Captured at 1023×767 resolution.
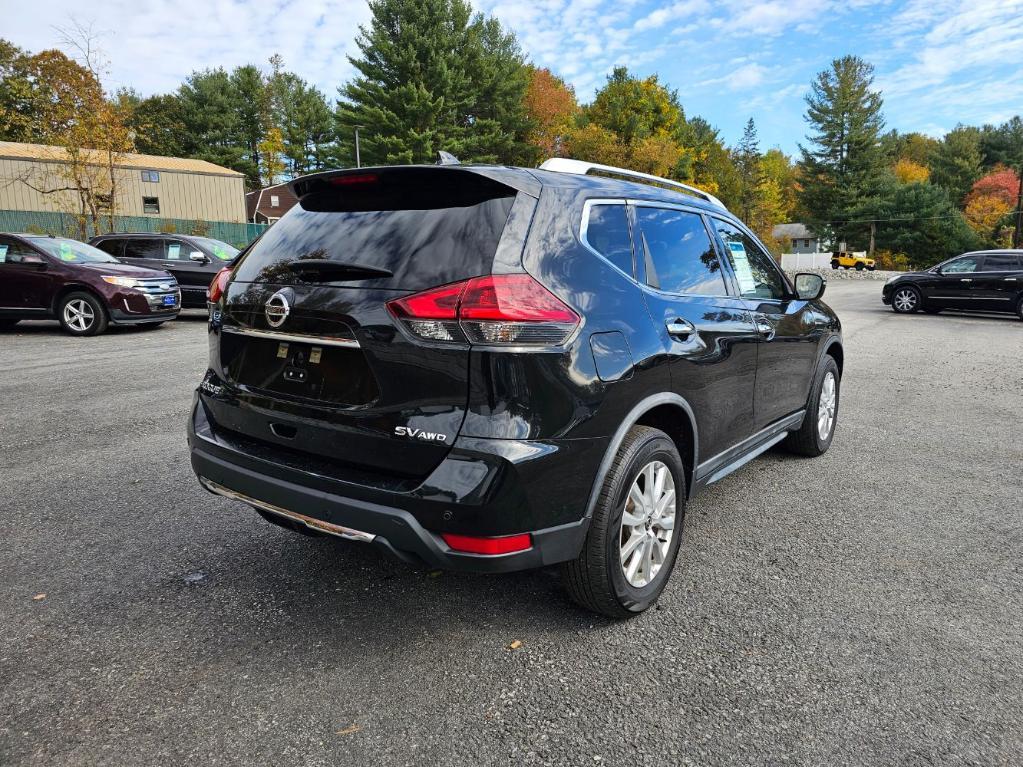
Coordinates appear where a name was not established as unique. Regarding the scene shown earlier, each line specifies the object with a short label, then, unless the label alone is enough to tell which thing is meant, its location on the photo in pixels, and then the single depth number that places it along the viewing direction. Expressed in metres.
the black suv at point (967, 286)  16.70
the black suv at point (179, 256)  13.82
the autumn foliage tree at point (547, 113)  45.34
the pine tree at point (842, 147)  63.00
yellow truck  55.19
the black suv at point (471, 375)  2.18
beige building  35.34
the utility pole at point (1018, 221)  54.31
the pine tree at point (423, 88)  36.59
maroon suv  11.05
